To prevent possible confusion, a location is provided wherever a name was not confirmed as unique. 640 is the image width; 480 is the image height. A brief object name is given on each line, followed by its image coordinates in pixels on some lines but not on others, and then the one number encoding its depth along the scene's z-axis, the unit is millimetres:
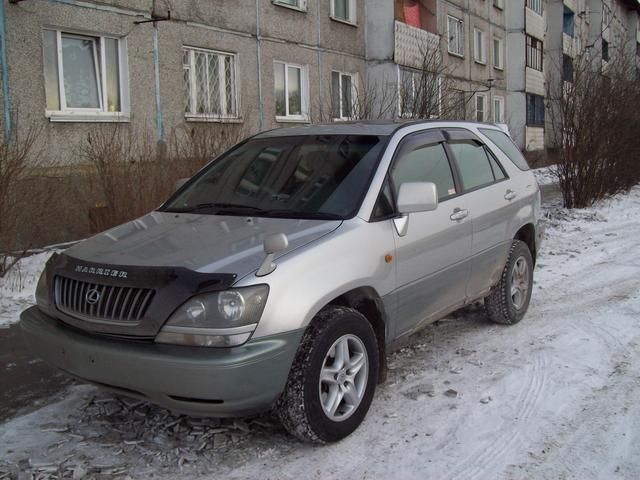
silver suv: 2898
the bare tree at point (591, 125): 12219
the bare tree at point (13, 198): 5941
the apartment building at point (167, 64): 9258
